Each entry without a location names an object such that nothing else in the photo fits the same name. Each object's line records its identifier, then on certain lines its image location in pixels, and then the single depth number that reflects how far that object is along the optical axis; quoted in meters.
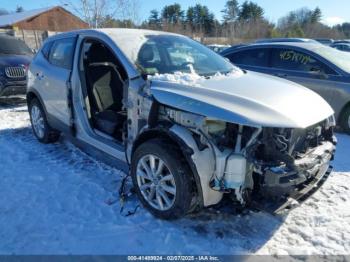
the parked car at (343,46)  18.49
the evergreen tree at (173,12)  64.00
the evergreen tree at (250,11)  65.00
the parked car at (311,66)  5.97
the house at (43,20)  38.09
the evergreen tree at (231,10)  62.44
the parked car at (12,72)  8.19
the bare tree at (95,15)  18.20
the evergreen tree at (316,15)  68.56
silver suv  2.72
